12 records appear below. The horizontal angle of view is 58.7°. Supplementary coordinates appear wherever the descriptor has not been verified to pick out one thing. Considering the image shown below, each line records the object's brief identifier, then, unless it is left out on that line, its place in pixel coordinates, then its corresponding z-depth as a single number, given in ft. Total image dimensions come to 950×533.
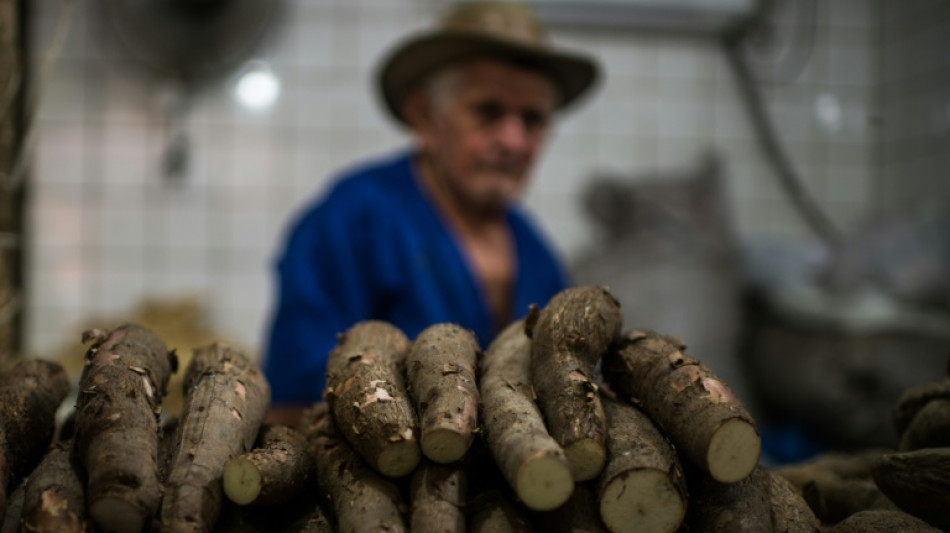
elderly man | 7.63
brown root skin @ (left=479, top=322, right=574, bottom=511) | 2.64
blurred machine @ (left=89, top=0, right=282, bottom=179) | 10.96
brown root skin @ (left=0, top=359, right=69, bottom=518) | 3.10
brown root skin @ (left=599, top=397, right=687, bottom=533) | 2.78
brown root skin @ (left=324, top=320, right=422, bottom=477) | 2.86
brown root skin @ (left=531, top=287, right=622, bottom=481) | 2.81
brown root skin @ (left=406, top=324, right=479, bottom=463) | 2.81
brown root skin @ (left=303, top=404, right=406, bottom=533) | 2.79
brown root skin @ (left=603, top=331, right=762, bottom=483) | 2.83
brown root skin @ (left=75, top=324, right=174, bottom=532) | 2.65
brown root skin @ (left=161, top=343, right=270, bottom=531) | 2.71
